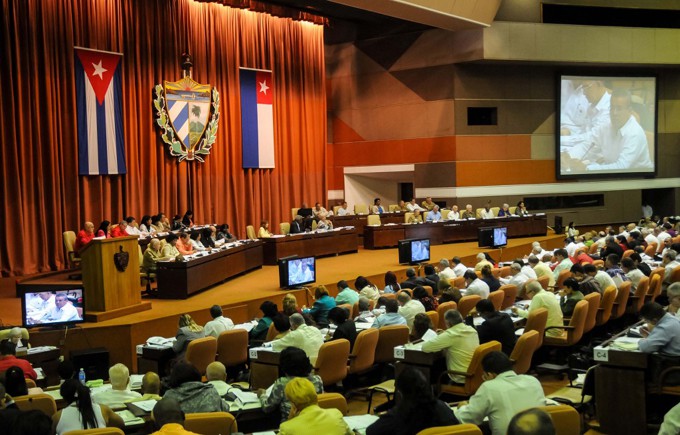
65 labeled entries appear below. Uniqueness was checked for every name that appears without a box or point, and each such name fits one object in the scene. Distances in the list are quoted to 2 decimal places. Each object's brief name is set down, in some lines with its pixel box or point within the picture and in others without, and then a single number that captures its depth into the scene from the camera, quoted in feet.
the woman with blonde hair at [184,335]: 24.36
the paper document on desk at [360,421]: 14.60
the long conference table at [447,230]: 58.65
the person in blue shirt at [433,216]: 61.87
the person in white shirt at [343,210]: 62.16
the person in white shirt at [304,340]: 22.11
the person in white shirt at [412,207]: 63.57
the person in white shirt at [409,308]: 26.55
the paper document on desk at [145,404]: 17.12
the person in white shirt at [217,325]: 25.78
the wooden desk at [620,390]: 19.11
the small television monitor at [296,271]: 39.17
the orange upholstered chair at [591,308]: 26.78
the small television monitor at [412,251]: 47.44
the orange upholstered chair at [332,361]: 21.34
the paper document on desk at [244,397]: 17.57
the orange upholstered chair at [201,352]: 23.07
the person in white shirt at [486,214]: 63.77
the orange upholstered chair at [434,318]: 25.74
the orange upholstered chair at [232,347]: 24.76
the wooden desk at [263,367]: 22.03
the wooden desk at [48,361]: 24.90
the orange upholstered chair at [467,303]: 28.30
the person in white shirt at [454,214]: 62.28
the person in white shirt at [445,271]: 35.36
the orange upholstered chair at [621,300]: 30.07
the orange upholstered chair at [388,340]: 24.12
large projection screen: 73.20
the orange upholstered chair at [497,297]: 29.64
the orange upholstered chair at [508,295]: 31.24
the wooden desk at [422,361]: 21.13
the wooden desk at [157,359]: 24.80
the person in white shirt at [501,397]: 14.51
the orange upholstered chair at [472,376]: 19.47
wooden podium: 30.89
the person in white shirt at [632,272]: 32.76
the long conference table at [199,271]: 37.63
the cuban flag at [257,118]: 61.72
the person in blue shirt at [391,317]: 24.81
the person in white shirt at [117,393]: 17.89
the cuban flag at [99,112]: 47.52
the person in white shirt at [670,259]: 35.24
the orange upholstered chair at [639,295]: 31.35
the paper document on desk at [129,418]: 16.64
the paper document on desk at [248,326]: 27.63
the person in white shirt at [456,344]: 20.65
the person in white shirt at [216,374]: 18.38
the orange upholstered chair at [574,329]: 25.64
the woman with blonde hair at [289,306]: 27.27
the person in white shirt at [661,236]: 48.01
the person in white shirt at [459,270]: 38.06
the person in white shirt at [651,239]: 47.90
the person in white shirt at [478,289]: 30.27
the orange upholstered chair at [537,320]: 24.27
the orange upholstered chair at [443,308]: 26.98
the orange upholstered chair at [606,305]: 28.63
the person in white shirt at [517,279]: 33.41
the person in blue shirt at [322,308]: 28.81
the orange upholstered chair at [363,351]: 22.91
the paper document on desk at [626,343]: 19.80
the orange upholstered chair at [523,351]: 21.18
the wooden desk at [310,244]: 50.52
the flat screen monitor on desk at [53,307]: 27.30
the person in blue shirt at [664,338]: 18.90
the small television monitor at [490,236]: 55.36
